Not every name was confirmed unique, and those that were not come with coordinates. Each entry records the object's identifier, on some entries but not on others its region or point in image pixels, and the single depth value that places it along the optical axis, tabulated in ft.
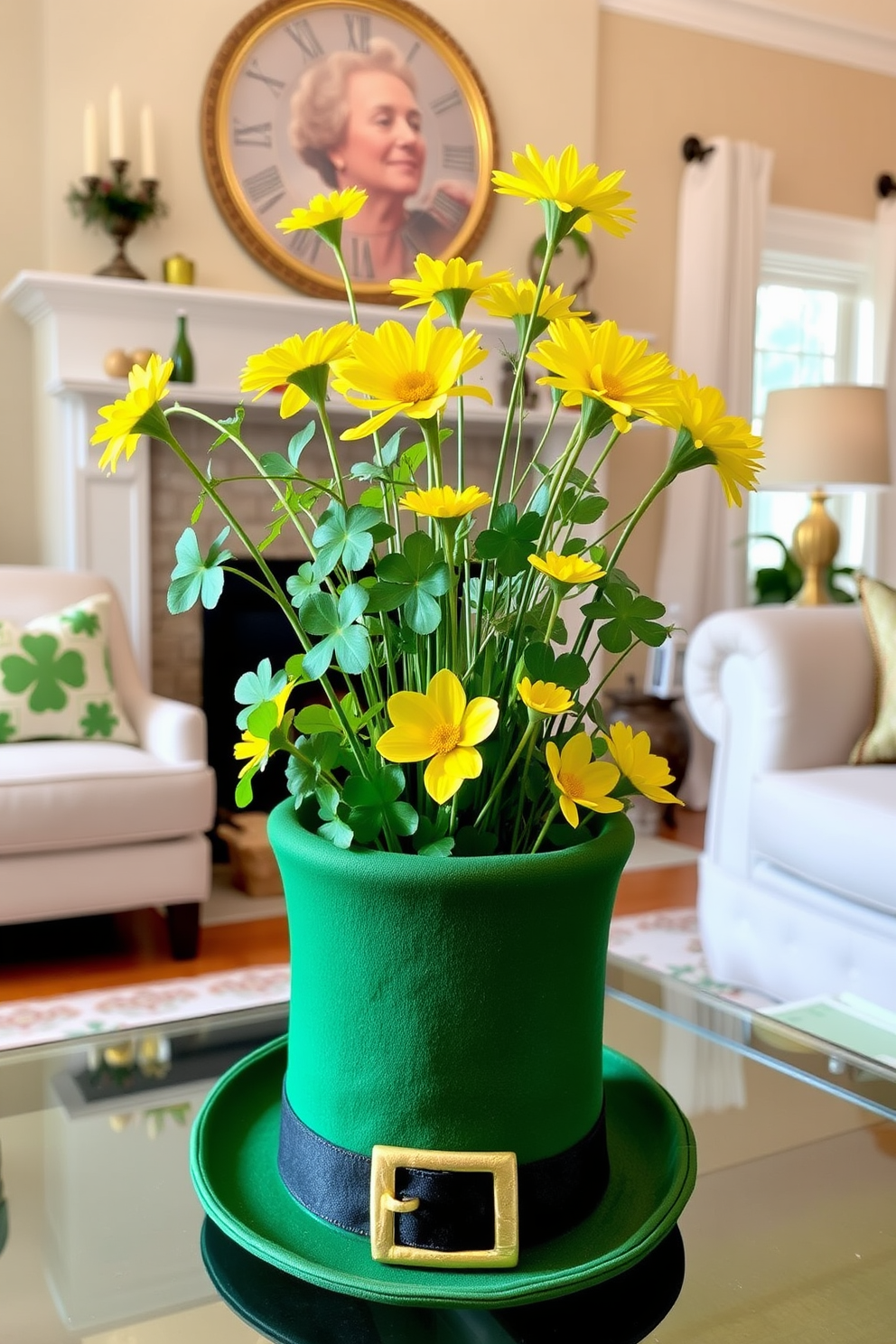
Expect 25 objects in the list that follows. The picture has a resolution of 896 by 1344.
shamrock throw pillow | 9.72
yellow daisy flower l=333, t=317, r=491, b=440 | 2.22
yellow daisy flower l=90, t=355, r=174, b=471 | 2.35
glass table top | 2.74
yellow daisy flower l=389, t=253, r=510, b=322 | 2.39
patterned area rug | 7.96
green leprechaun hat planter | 2.38
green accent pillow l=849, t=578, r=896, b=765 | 8.63
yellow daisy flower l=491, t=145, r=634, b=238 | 2.37
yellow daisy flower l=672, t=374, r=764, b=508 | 2.37
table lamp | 11.94
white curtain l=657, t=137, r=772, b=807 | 15.42
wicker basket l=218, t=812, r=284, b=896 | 11.14
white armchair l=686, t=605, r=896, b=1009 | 7.54
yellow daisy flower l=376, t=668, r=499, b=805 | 2.26
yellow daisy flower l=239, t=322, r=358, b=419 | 2.30
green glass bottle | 12.10
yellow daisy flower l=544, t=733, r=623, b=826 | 2.39
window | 16.89
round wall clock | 13.01
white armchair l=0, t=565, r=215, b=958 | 8.64
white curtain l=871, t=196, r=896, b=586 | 16.89
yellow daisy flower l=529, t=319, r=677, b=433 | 2.24
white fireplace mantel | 11.89
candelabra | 11.94
